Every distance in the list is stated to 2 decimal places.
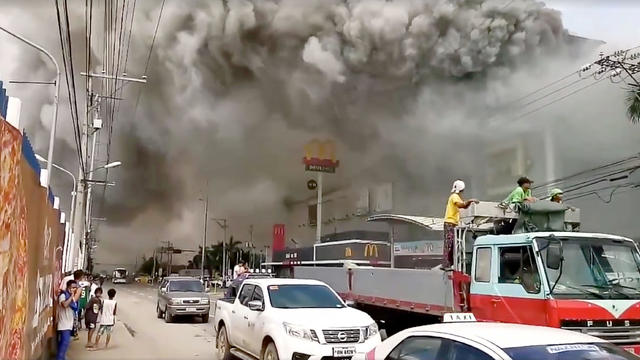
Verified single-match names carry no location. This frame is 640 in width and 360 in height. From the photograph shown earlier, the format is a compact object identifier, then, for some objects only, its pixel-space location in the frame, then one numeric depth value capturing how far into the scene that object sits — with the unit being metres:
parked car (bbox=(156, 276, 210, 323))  16.14
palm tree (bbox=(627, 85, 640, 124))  14.72
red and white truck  5.52
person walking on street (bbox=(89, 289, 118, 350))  10.73
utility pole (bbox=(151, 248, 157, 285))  93.94
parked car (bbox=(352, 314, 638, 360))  3.30
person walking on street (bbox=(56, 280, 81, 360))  8.27
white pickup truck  6.55
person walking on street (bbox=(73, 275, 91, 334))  13.23
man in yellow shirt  7.28
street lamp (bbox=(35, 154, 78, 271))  23.94
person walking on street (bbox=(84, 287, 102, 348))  10.86
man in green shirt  7.24
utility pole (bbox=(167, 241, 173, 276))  81.44
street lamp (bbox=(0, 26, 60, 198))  14.90
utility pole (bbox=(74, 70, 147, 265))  20.18
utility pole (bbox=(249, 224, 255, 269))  72.56
